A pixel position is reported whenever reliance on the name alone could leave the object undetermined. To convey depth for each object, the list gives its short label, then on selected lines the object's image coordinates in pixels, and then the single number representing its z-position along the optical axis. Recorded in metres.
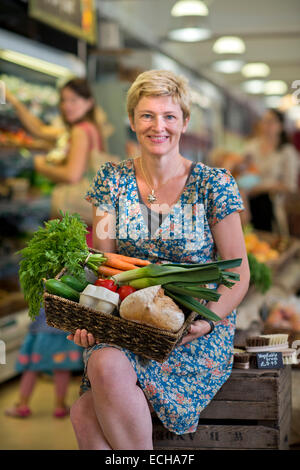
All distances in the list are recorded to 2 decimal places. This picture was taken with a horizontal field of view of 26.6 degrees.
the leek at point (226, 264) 1.90
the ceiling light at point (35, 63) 4.83
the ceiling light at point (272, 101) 12.48
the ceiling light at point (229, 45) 7.68
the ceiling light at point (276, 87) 10.47
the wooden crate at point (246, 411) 2.20
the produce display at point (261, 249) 4.73
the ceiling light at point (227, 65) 9.13
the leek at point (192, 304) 1.87
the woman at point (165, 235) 1.96
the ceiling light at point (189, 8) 5.77
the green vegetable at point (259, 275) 3.36
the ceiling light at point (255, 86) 11.85
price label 2.26
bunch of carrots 2.02
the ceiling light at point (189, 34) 6.14
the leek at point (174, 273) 1.85
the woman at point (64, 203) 3.84
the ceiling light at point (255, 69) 10.12
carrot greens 1.99
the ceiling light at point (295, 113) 11.36
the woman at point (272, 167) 6.21
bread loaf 1.77
